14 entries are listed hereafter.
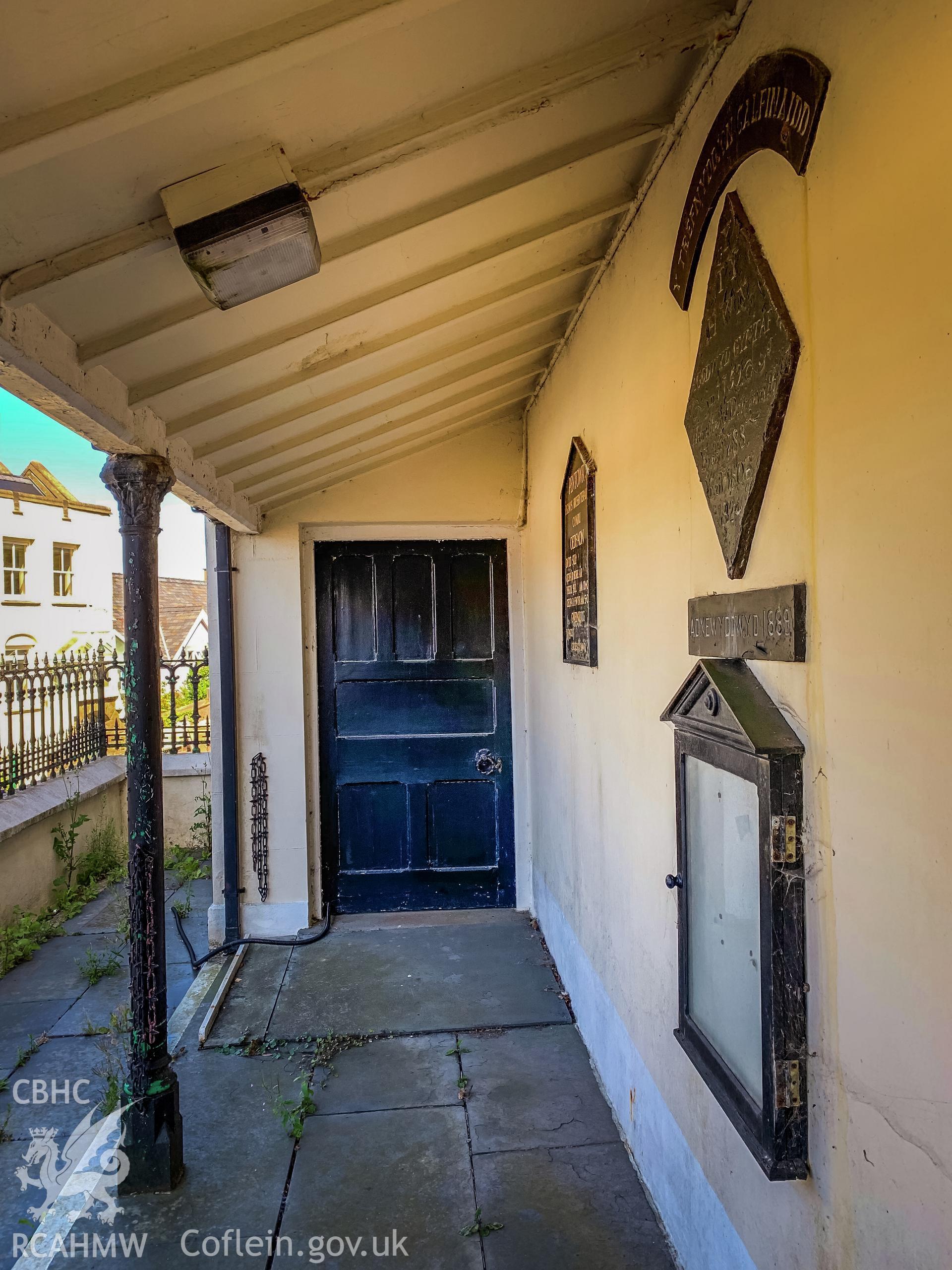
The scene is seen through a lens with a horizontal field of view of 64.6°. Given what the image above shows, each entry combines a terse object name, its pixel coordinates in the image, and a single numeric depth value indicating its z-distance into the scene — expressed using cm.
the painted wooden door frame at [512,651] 485
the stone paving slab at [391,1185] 233
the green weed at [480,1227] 234
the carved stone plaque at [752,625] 145
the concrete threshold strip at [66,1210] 229
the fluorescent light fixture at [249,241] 158
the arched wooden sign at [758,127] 138
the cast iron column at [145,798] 262
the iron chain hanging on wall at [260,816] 470
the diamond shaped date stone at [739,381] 154
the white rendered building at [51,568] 1808
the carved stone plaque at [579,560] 309
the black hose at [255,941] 434
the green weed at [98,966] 425
